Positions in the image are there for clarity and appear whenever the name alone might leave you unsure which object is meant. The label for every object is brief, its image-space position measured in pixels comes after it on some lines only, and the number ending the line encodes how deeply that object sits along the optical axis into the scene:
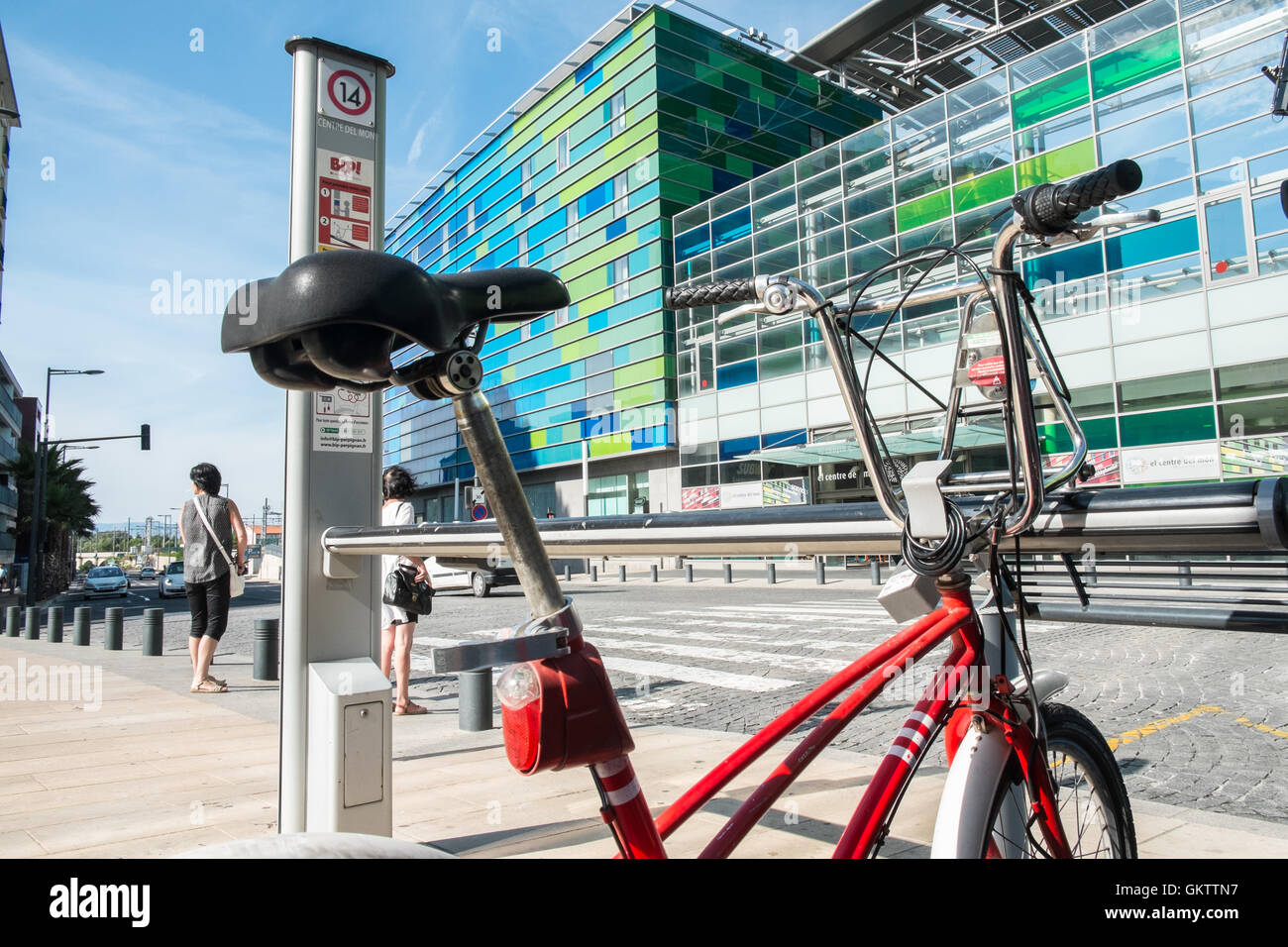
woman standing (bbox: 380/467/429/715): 6.44
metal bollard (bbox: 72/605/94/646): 12.15
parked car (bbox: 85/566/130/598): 39.69
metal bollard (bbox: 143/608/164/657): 10.77
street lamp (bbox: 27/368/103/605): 27.79
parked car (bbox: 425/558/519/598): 19.52
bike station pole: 2.56
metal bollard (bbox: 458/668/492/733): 5.84
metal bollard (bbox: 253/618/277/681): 8.37
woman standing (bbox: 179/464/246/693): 7.24
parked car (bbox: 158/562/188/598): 34.19
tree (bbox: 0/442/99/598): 46.44
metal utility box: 2.50
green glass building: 34.53
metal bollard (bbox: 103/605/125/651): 11.23
